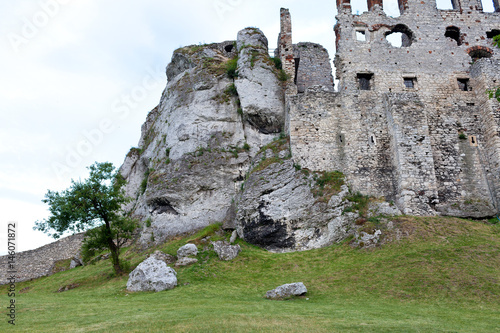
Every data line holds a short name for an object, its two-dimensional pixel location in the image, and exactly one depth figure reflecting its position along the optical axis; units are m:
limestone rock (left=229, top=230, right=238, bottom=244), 22.88
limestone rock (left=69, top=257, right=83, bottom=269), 29.60
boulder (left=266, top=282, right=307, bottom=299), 15.30
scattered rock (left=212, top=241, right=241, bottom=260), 20.97
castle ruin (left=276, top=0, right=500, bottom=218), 23.91
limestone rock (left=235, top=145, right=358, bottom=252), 21.84
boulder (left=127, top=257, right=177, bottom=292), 17.77
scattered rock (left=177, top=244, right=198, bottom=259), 20.98
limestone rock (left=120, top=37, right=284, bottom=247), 26.31
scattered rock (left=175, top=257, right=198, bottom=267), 20.27
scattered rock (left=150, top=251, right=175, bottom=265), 20.91
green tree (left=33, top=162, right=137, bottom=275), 20.95
